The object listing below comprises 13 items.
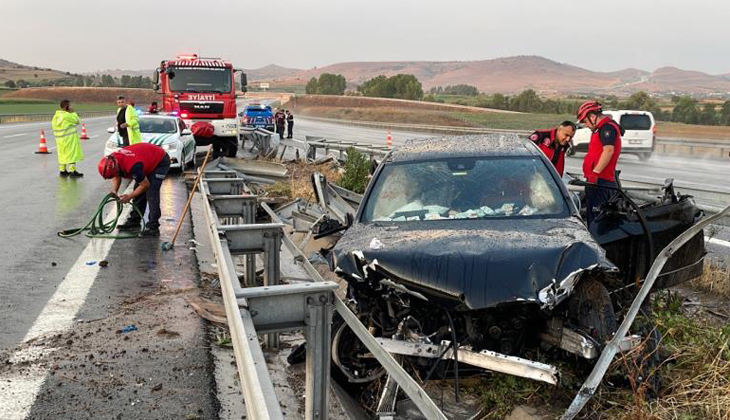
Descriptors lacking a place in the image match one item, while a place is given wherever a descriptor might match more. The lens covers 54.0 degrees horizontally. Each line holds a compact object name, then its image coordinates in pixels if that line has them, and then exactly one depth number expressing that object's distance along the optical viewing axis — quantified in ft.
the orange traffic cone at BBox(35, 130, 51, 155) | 75.55
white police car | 58.03
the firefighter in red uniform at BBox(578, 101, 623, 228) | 24.71
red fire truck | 72.90
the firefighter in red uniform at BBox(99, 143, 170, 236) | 30.89
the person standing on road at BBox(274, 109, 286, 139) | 119.86
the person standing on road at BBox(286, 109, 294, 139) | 124.47
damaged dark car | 13.10
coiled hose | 31.37
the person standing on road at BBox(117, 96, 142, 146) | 54.44
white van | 84.12
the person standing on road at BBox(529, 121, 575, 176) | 25.70
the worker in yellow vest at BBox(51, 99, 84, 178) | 55.67
